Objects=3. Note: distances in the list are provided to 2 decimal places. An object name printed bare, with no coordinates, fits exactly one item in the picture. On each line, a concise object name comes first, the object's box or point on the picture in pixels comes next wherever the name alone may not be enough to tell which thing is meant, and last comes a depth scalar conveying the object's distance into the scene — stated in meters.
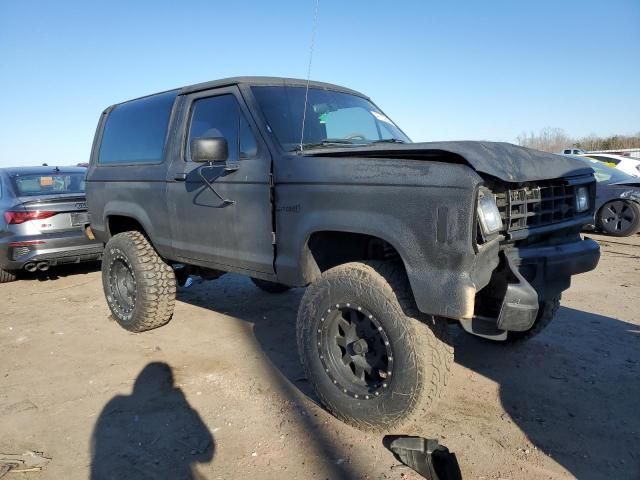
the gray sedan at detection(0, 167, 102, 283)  5.93
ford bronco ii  2.25
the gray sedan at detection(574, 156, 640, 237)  8.69
